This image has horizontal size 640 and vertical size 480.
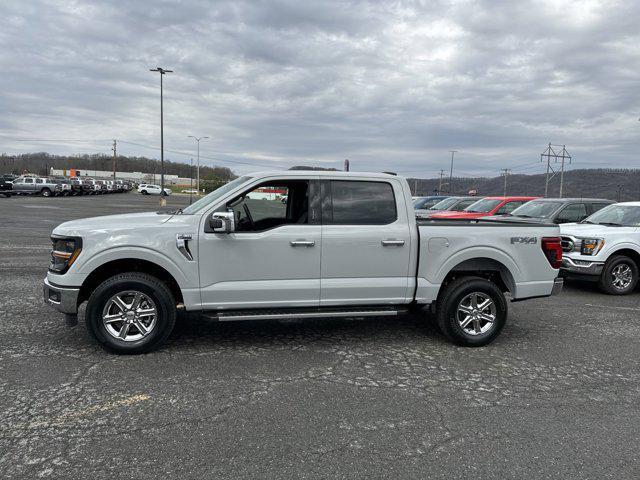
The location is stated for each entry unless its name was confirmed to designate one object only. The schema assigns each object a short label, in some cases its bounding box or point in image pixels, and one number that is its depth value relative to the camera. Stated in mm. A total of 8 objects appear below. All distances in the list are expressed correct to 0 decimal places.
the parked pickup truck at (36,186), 45750
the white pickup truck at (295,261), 4688
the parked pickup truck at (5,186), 41812
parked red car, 14914
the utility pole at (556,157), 56750
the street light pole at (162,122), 38491
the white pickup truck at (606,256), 8203
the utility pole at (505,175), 73312
